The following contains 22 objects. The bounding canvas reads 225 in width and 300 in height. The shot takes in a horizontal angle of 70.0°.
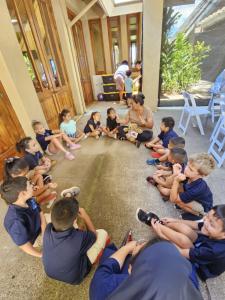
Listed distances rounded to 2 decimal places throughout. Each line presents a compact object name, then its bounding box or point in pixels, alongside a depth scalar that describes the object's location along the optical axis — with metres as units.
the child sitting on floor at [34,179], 1.54
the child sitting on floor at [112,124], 3.05
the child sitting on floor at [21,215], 1.10
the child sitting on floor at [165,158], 1.86
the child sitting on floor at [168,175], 1.63
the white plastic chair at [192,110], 2.83
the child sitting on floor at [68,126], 2.85
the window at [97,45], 5.55
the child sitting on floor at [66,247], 0.89
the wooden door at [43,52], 2.65
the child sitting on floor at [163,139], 2.23
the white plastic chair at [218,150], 2.04
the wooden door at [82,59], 4.91
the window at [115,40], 5.50
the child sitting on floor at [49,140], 2.55
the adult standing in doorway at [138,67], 5.31
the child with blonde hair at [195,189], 1.31
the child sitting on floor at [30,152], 1.96
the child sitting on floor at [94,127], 3.18
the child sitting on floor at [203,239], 0.90
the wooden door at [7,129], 2.21
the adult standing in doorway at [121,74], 4.91
